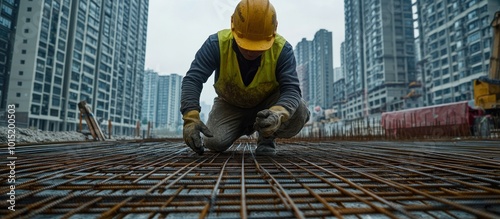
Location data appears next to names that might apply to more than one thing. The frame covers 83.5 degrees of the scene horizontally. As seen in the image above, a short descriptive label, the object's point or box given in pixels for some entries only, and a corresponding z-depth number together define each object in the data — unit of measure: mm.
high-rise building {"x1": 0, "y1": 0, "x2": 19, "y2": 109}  21609
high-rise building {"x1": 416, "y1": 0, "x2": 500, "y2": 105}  29070
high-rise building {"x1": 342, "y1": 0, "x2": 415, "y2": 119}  38938
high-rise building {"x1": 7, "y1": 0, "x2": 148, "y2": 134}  23797
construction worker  2051
